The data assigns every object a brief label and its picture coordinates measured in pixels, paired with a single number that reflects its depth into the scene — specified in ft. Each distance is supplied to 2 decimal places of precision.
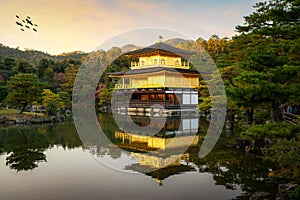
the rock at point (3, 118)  75.75
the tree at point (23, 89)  77.10
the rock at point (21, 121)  74.84
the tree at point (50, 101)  83.30
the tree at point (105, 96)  119.14
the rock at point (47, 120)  78.28
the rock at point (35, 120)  75.72
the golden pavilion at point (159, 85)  88.74
